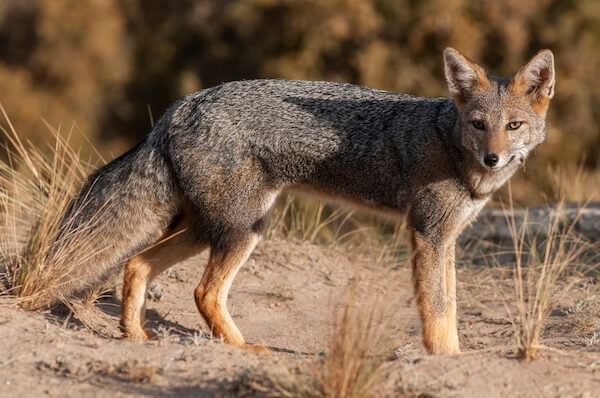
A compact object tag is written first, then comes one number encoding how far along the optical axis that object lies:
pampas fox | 10.96
